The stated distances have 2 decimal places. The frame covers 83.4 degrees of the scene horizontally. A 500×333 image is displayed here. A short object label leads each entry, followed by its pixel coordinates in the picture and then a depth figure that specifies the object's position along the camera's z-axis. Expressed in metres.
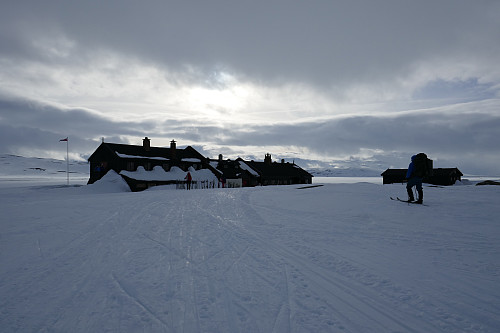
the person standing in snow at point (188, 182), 39.18
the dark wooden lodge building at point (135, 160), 42.69
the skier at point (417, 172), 12.64
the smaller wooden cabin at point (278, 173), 65.44
